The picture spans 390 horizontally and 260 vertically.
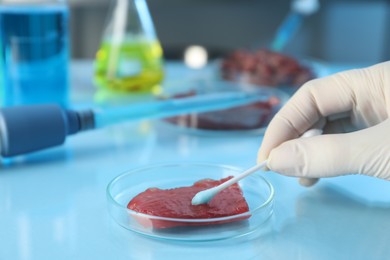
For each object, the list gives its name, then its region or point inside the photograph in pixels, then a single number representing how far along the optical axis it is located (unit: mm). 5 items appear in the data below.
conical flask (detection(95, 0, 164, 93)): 936
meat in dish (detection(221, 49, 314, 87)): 966
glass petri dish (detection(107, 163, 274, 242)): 463
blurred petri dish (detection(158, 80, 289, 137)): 773
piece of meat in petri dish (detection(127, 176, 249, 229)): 472
